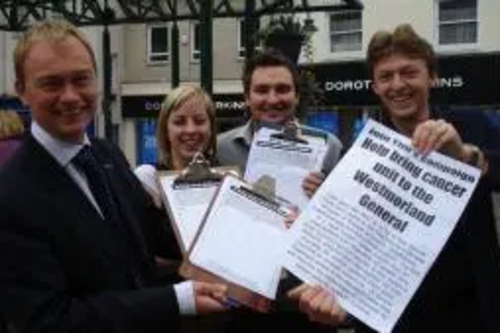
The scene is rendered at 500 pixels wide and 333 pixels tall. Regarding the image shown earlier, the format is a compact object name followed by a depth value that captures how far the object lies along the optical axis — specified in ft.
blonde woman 11.77
